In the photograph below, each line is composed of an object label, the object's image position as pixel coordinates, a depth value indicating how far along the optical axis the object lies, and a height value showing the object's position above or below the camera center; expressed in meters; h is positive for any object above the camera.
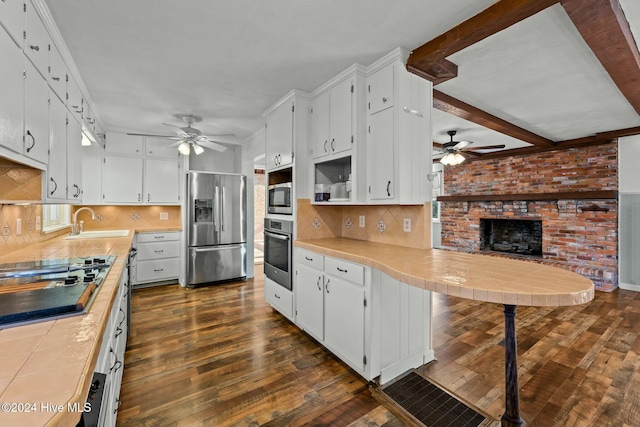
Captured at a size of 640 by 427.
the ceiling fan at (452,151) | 4.10 +0.95
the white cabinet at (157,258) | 4.27 -0.70
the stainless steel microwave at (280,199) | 3.00 +0.16
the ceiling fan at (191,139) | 3.58 +0.94
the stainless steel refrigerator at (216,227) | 4.33 -0.22
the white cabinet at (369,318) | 1.98 -0.79
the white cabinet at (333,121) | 2.46 +0.86
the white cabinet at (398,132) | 2.14 +0.63
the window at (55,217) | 3.08 -0.06
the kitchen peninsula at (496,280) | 1.16 -0.31
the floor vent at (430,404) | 1.71 -1.22
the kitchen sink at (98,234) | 3.26 -0.27
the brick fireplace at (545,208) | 4.48 +0.12
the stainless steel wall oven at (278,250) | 2.97 -0.41
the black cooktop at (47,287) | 0.97 -0.33
